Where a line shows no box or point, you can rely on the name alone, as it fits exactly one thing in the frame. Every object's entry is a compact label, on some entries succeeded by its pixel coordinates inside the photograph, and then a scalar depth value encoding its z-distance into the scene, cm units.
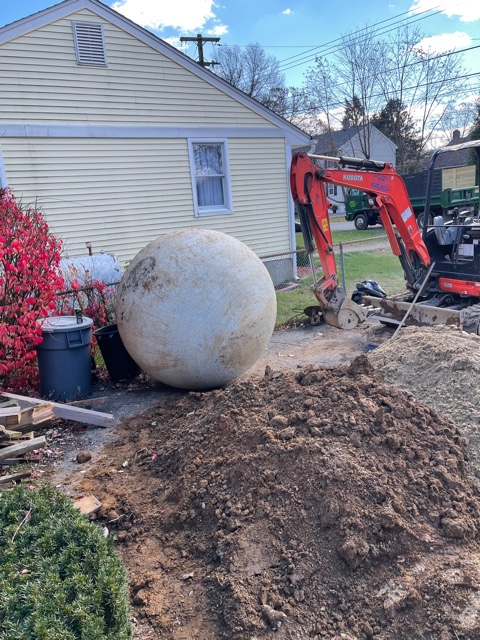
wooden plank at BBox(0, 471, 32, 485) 465
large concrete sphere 589
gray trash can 640
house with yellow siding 998
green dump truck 2036
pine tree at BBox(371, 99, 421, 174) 3772
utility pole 3178
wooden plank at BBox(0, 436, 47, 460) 492
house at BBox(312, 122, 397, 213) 4469
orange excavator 755
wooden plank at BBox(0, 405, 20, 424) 519
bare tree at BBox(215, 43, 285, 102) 4825
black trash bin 705
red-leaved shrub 602
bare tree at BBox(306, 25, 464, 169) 3400
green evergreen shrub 285
